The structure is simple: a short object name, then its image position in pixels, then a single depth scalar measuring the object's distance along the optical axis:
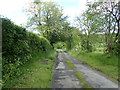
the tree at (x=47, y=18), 25.34
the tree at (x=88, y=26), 15.85
